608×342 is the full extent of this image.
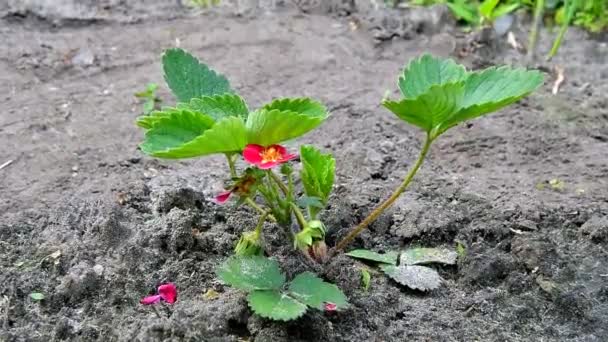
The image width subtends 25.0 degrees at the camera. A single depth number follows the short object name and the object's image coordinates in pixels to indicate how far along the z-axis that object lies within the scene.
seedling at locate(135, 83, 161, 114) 0.99
